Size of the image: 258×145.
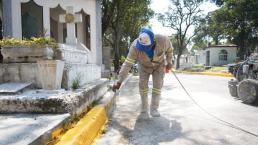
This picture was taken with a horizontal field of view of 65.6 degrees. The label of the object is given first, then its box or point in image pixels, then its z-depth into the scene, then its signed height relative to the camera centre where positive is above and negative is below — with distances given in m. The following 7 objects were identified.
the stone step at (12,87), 3.28 -0.36
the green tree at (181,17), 29.76 +7.49
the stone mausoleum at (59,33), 3.73 +1.33
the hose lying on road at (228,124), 3.00 -0.98
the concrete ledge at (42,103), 2.85 -0.54
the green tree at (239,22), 21.92 +5.19
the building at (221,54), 29.19 +1.71
